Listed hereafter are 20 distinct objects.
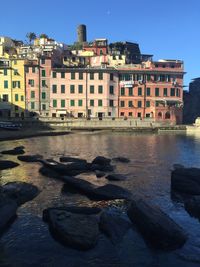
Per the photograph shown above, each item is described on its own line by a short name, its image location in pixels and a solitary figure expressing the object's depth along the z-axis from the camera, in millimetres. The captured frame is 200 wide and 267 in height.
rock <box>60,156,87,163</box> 24697
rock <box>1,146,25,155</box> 30071
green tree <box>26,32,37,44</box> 92591
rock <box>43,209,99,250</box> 10451
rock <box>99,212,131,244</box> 11183
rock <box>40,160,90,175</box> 21106
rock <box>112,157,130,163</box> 27316
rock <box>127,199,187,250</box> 10594
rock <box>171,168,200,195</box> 16615
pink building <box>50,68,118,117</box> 69541
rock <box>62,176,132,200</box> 15586
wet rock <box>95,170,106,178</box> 20786
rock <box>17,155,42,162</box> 26474
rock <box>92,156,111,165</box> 24807
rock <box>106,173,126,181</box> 19998
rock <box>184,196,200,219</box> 13595
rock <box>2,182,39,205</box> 15121
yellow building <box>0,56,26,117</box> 69541
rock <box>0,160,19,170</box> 23135
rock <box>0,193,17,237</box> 11863
